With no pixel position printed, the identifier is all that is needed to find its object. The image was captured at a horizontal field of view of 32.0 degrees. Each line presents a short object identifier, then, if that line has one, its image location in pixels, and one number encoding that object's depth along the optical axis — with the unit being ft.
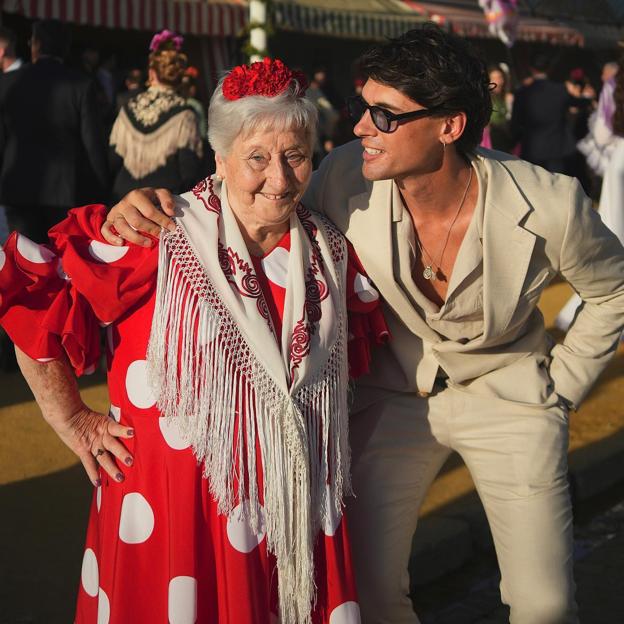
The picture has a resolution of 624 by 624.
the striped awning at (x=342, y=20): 61.26
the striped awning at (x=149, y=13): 48.44
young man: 10.88
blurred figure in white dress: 27.78
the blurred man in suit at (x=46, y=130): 23.85
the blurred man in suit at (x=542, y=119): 40.40
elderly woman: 9.41
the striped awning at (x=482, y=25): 74.43
